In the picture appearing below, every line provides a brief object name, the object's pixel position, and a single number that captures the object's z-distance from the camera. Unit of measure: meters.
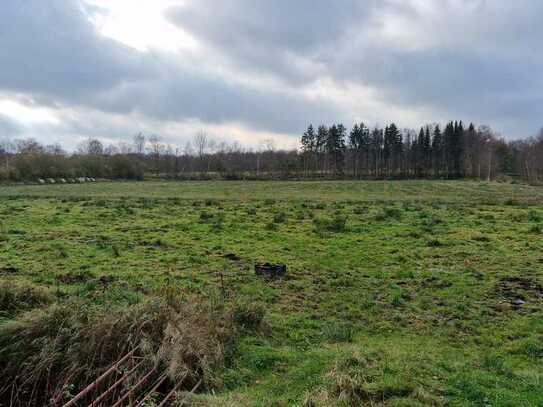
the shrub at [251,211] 24.11
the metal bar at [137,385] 4.81
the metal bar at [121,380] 4.72
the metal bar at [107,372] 4.64
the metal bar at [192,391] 5.09
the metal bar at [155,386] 4.98
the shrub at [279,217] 20.92
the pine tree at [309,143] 109.13
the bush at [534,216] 20.95
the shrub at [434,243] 15.75
